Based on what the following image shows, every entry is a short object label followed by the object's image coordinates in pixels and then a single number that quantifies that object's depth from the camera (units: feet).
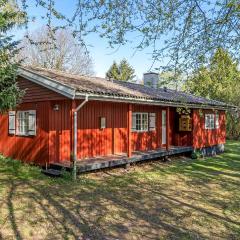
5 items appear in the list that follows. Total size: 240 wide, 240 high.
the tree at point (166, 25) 10.80
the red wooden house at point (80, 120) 28.14
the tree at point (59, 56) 71.31
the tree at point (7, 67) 23.38
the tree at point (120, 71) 102.35
